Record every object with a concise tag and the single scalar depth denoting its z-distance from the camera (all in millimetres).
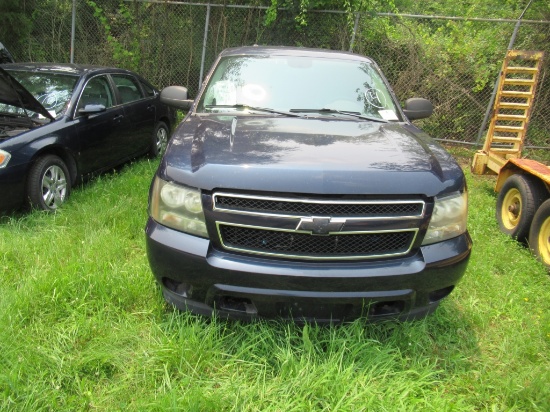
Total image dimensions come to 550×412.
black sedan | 3680
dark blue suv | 1979
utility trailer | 3627
